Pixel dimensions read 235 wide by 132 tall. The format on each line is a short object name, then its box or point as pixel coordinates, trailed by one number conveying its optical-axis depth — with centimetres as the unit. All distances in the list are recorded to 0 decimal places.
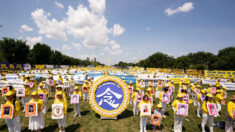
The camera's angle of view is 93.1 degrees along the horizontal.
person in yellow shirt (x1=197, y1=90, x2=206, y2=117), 796
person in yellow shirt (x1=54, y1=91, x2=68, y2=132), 575
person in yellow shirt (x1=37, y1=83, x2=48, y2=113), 805
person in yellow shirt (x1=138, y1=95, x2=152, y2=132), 601
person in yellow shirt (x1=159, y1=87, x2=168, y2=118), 827
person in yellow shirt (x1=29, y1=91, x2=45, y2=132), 553
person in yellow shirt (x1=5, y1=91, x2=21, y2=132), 523
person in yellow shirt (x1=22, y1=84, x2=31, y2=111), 848
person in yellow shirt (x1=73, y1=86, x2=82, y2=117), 822
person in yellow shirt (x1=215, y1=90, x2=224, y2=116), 828
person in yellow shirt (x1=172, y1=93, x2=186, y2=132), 607
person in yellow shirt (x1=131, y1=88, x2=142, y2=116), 805
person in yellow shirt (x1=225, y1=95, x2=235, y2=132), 567
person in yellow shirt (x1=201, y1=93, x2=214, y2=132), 589
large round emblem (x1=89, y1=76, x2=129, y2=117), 738
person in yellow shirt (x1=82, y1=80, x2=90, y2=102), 1115
